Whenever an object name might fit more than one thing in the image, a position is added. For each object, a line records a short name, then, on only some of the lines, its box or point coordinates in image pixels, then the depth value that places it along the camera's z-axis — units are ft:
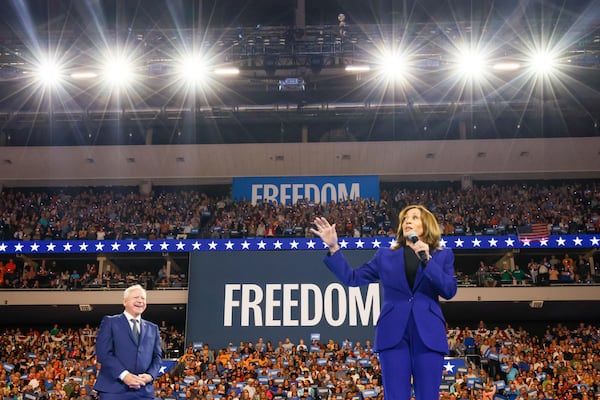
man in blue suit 15.46
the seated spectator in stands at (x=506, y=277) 71.97
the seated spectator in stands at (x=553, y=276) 71.10
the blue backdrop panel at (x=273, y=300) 68.49
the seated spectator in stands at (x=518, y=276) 71.72
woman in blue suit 11.17
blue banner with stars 69.92
